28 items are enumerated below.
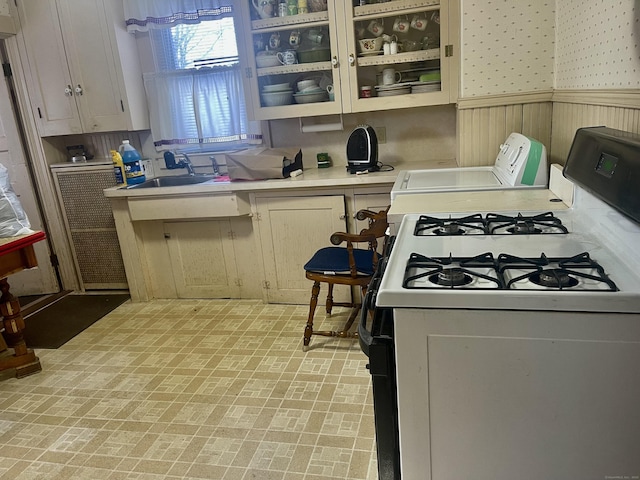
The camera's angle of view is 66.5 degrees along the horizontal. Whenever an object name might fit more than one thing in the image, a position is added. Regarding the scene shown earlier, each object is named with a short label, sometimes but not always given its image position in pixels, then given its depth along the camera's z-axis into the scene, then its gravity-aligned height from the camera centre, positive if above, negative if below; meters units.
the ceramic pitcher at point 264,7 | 2.84 +0.59
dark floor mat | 2.97 -1.20
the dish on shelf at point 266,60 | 2.91 +0.31
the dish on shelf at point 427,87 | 2.72 +0.06
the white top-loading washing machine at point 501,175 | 1.90 -0.36
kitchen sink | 3.30 -0.39
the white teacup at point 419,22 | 2.71 +0.41
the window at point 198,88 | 3.22 +0.20
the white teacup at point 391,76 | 2.83 +0.14
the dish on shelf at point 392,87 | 2.78 +0.08
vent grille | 3.42 -0.67
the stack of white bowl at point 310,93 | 2.93 +0.09
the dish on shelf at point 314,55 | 2.84 +0.30
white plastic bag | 2.41 -0.36
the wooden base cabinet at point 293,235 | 2.86 -0.73
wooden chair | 2.33 -0.76
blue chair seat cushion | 2.41 -0.76
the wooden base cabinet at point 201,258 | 3.17 -0.89
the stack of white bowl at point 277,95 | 2.96 +0.10
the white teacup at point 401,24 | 2.74 +0.41
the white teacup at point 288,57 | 2.90 +0.31
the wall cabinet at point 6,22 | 3.09 +0.71
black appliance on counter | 2.79 -0.25
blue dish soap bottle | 3.25 -0.25
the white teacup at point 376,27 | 2.78 +0.41
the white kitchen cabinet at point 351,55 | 2.66 +0.26
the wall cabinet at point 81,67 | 3.12 +0.40
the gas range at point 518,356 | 0.98 -0.54
